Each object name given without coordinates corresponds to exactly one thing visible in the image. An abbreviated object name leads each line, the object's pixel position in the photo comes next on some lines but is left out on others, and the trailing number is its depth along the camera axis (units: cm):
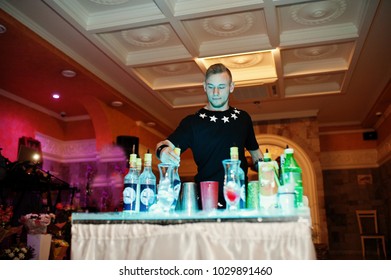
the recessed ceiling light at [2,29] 325
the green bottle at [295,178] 129
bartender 174
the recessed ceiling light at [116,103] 540
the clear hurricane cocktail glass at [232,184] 129
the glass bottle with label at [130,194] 141
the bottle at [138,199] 141
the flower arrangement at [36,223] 337
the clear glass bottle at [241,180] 134
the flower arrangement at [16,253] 293
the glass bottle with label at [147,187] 141
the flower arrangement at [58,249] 352
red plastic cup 132
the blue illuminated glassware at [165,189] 136
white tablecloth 107
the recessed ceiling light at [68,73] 426
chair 648
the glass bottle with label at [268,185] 126
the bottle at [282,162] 137
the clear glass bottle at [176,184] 144
